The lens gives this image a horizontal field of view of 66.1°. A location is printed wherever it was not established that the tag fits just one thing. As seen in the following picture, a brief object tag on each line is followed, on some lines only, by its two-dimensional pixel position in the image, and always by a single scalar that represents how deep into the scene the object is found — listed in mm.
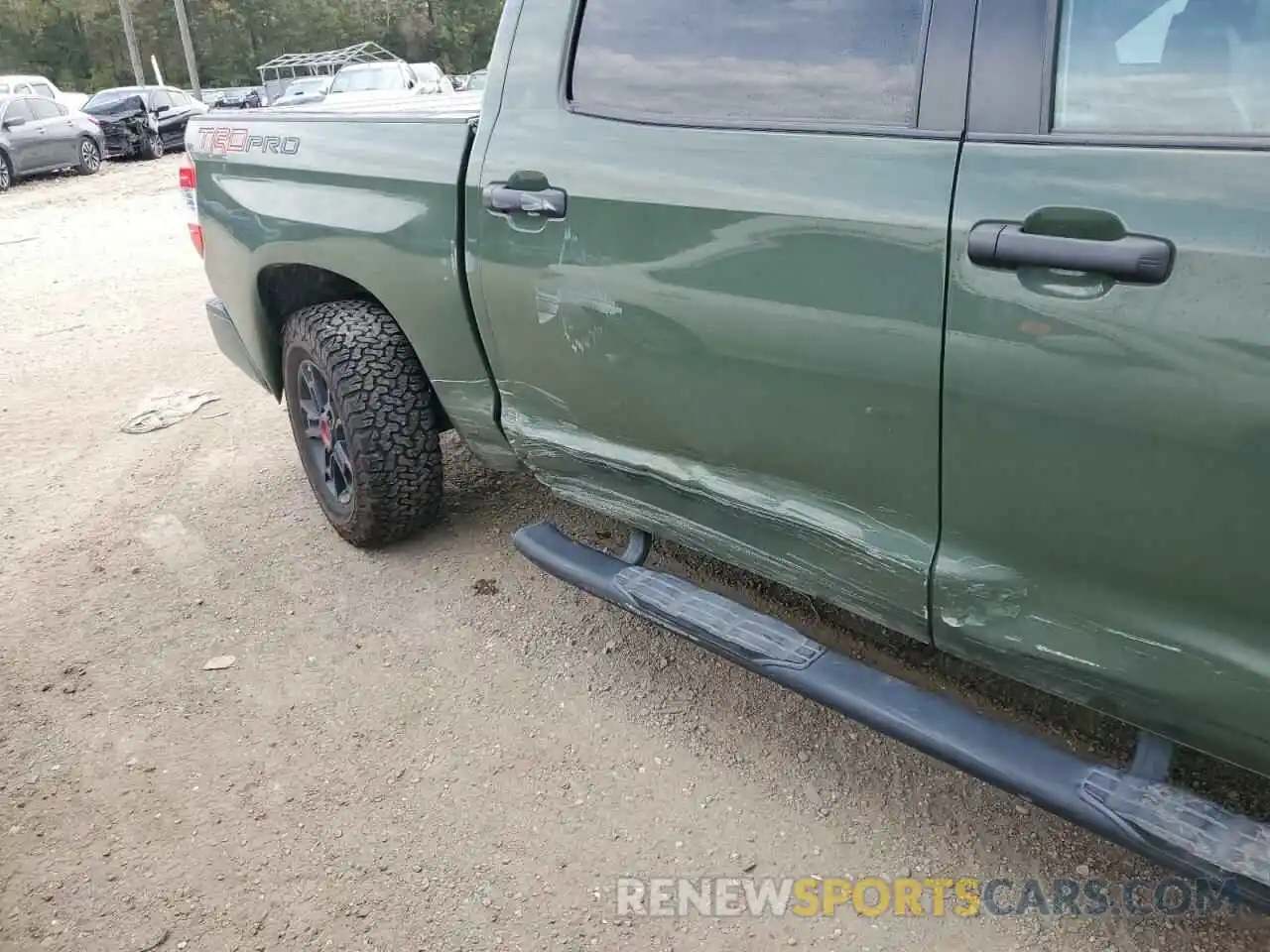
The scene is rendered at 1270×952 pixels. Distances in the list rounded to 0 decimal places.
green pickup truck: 1392
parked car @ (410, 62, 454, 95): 20959
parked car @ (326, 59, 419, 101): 18828
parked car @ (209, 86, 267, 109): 25959
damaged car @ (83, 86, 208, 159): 18500
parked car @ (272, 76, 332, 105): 18622
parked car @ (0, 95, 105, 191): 14500
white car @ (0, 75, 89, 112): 15500
